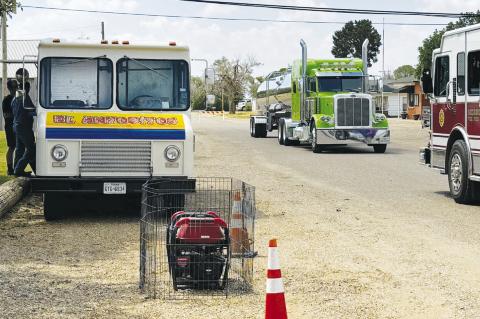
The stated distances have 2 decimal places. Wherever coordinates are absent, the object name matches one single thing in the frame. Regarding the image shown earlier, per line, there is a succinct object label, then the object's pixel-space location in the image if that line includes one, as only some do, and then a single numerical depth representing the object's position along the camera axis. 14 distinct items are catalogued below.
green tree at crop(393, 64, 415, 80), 165.40
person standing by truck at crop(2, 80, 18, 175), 16.33
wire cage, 8.01
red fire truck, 14.61
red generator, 7.99
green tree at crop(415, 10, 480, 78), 75.19
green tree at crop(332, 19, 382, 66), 123.50
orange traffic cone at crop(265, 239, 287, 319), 5.77
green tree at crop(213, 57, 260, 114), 108.44
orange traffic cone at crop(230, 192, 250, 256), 9.00
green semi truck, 29.38
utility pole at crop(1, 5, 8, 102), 32.35
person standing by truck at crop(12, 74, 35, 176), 13.84
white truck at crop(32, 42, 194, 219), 12.60
